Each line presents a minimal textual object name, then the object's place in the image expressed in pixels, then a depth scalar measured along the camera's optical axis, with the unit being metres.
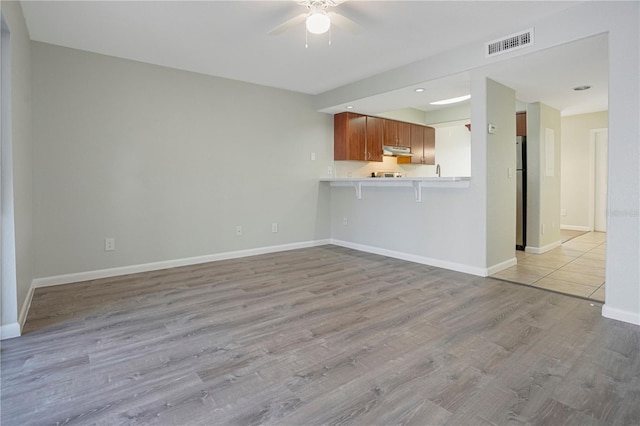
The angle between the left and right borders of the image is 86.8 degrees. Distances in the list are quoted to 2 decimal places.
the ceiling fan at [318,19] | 2.52
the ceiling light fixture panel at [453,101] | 5.65
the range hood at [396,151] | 6.22
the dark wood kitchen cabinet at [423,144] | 6.76
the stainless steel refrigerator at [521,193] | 5.33
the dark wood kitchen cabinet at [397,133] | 6.25
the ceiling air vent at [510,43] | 3.09
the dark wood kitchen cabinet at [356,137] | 5.77
